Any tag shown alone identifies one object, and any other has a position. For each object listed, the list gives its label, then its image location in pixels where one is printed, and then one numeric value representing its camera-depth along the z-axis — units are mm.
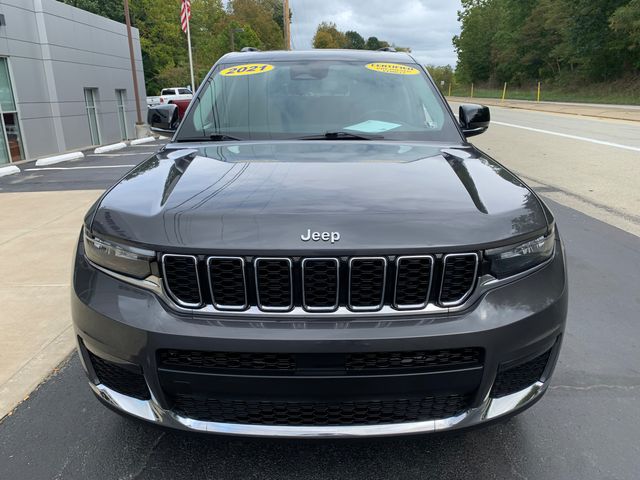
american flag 24536
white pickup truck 33625
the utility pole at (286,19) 32566
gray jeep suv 1801
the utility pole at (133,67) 20875
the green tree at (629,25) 35156
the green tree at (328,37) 92225
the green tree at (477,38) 71875
